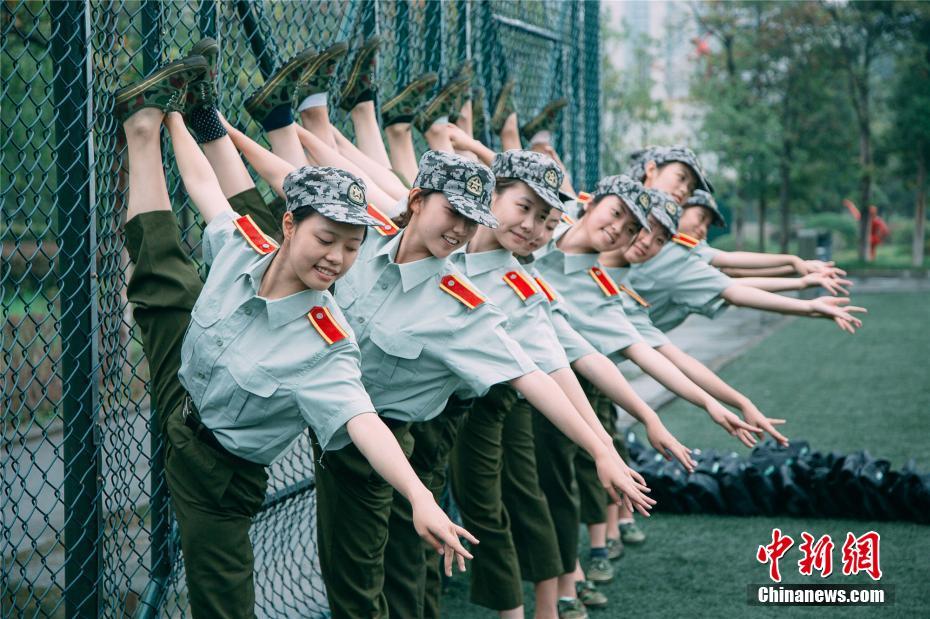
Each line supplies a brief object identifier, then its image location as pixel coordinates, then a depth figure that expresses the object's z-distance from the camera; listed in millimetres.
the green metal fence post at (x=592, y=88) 7344
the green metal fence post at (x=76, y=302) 3119
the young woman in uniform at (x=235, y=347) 2715
